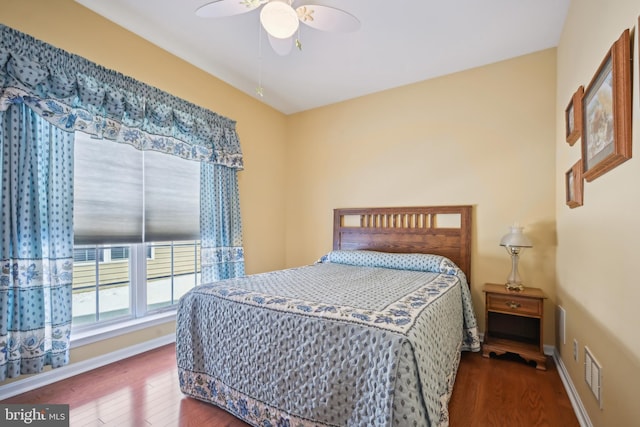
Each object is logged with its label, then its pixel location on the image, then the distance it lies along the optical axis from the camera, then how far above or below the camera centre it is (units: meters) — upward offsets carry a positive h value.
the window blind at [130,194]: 2.18 +0.15
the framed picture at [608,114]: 1.11 +0.44
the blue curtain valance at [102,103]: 1.76 +0.81
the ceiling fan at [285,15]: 1.58 +1.15
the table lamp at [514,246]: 2.35 -0.28
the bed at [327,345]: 1.16 -0.66
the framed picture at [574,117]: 1.75 +0.62
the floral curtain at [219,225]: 2.94 -0.14
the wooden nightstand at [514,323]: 2.27 -1.02
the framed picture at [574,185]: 1.73 +0.17
